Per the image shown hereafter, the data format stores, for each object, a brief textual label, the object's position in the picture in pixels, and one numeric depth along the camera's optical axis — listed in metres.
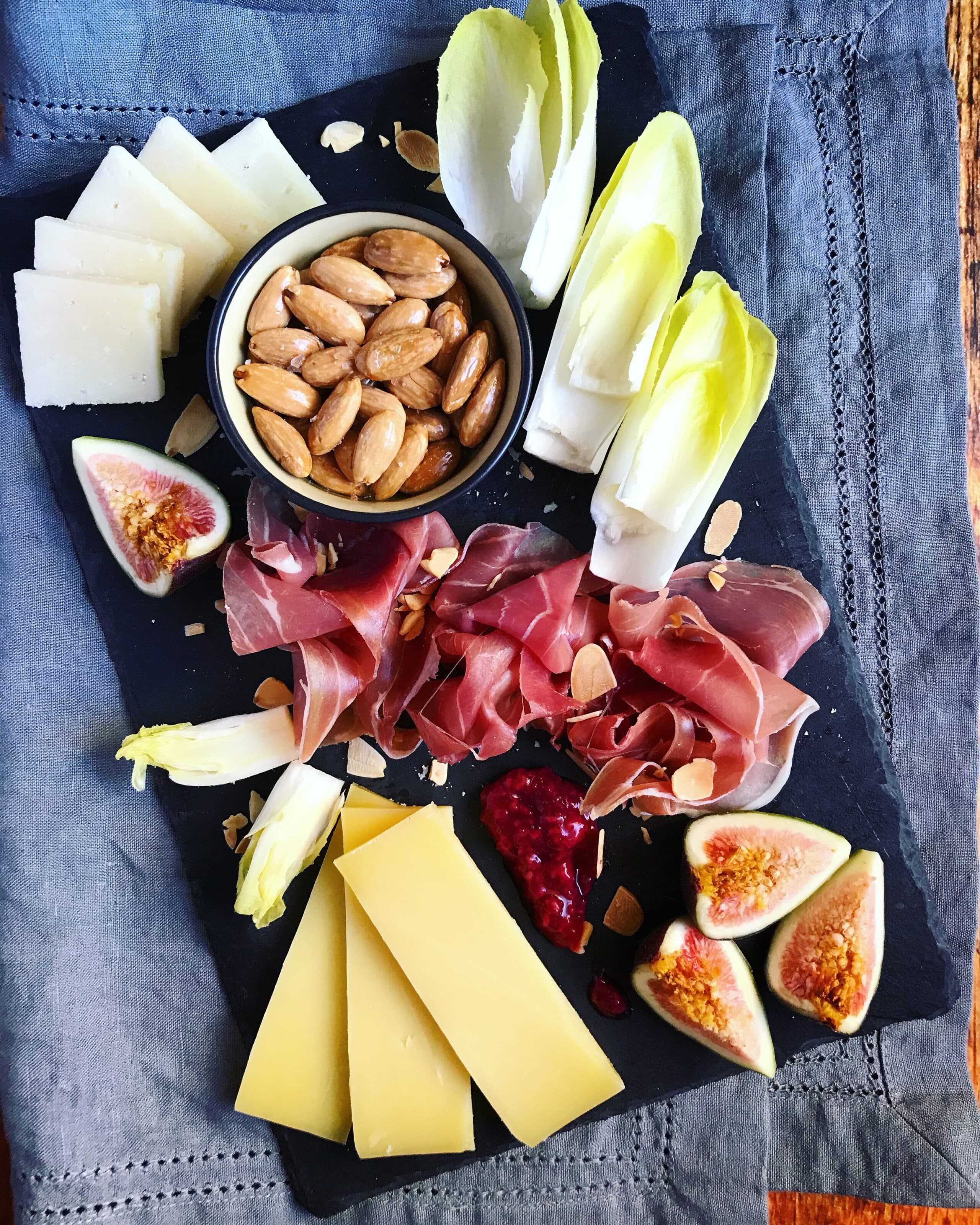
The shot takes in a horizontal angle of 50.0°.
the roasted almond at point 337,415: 0.29
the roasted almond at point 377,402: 0.29
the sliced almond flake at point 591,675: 0.32
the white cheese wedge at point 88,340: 0.30
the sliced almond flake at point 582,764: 0.33
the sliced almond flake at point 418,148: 0.32
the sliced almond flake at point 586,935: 0.33
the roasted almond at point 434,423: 0.30
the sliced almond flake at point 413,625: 0.33
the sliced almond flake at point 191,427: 0.32
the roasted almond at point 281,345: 0.29
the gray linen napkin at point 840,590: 0.32
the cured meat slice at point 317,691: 0.31
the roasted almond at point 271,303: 0.29
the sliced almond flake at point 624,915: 0.33
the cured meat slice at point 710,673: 0.31
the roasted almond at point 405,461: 0.29
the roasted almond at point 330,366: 0.29
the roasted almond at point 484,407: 0.29
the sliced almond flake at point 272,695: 0.32
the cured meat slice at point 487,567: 0.32
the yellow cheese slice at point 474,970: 0.31
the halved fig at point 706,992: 0.32
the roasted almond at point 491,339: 0.30
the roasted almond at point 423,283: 0.29
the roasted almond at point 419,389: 0.29
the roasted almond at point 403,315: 0.29
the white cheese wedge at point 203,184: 0.30
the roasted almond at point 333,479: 0.29
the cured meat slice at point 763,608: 0.32
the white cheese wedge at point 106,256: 0.30
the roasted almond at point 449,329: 0.29
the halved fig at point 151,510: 0.31
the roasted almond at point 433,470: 0.29
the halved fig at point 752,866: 0.32
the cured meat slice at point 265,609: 0.30
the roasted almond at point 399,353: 0.29
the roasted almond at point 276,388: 0.29
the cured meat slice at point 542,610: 0.31
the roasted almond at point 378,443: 0.29
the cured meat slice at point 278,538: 0.30
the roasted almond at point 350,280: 0.29
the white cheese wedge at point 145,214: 0.30
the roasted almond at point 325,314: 0.29
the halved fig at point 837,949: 0.32
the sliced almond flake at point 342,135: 0.32
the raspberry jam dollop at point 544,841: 0.32
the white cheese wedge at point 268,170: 0.31
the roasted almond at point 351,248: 0.29
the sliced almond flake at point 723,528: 0.33
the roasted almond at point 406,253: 0.29
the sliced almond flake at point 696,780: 0.32
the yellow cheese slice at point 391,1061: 0.32
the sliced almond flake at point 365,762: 0.33
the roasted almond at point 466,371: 0.29
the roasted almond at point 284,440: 0.29
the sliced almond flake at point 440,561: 0.32
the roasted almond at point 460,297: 0.30
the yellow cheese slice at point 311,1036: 0.32
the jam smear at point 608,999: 0.33
